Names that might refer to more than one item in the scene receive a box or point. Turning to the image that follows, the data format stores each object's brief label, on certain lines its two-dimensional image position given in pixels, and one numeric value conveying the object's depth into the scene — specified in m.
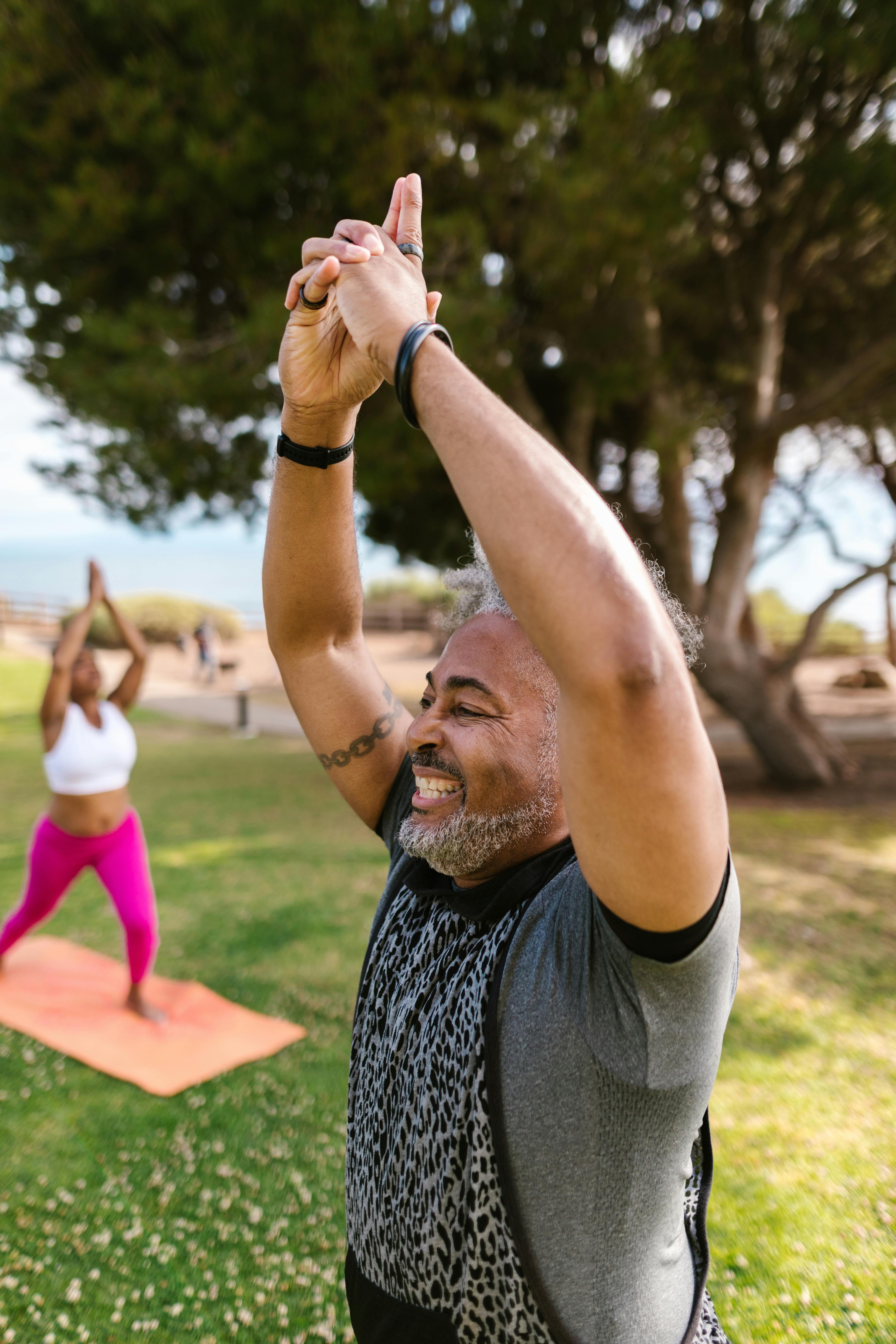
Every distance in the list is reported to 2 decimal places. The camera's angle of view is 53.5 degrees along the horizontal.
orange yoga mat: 4.23
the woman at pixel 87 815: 4.59
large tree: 7.15
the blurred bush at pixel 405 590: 34.62
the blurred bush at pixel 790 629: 26.16
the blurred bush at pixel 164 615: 27.77
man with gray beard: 0.94
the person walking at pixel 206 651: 22.66
